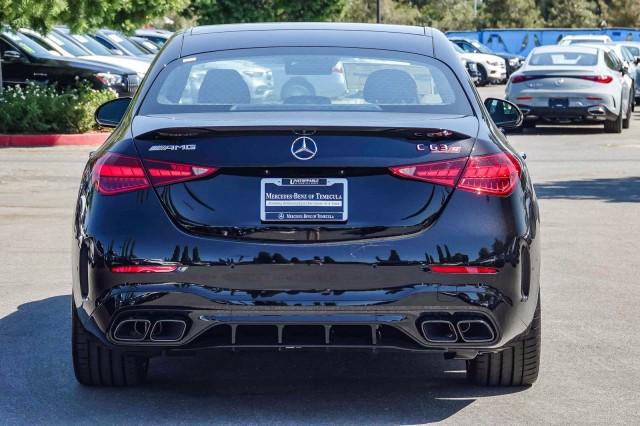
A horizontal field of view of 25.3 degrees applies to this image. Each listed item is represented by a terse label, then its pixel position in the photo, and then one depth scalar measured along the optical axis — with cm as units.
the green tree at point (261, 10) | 4375
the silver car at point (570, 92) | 2405
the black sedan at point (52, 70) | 2436
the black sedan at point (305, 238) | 535
